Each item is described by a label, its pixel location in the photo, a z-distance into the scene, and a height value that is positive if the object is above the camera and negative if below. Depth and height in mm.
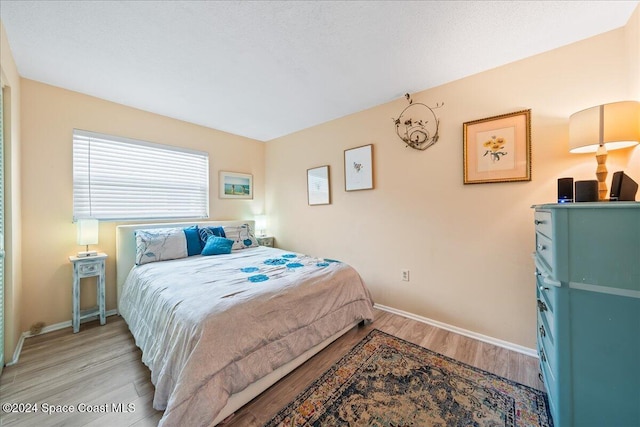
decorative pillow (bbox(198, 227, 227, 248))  3010 -241
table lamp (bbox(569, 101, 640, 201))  1362 +473
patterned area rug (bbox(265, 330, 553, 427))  1337 -1176
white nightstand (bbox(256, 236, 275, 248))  3962 -463
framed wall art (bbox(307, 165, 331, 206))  3359 +395
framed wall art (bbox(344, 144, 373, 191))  2902 +563
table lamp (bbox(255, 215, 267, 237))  4211 -189
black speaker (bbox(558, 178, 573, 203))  1521 +123
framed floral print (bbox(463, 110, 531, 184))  1963 +543
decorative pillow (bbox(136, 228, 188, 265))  2570 -335
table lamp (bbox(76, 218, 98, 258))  2361 -166
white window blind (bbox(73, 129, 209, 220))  2590 +456
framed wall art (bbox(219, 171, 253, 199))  3752 +475
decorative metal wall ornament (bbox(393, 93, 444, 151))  2441 +926
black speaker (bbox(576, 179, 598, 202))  1282 +99
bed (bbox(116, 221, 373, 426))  1257 -702
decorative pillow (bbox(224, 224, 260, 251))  3271 -318
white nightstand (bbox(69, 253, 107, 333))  2309 -624
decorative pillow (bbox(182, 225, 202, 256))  2866 -324
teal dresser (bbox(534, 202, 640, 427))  985 -457
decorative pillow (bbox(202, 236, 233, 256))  2896 -398
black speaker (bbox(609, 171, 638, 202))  1276 +110
